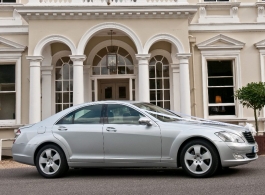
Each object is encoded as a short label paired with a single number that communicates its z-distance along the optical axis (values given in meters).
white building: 14.59
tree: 11.72
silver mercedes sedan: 6.84
